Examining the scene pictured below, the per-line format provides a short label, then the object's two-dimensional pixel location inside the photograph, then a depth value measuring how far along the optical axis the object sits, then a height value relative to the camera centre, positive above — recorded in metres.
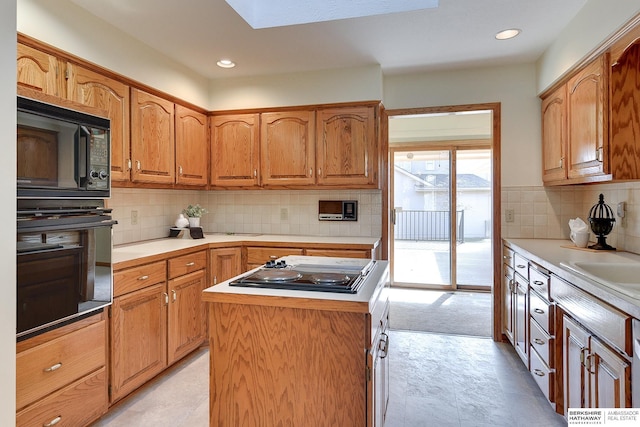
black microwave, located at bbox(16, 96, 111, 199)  1.49 +0.29
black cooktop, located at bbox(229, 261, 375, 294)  1.40 -0.26
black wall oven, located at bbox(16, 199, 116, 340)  1.50 -0.21
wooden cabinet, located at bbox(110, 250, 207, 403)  2.17 -0.69
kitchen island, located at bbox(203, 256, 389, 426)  1.29 -0.52
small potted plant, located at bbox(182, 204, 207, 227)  3.46 +0.00
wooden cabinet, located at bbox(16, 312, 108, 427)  1.56 -0.75
